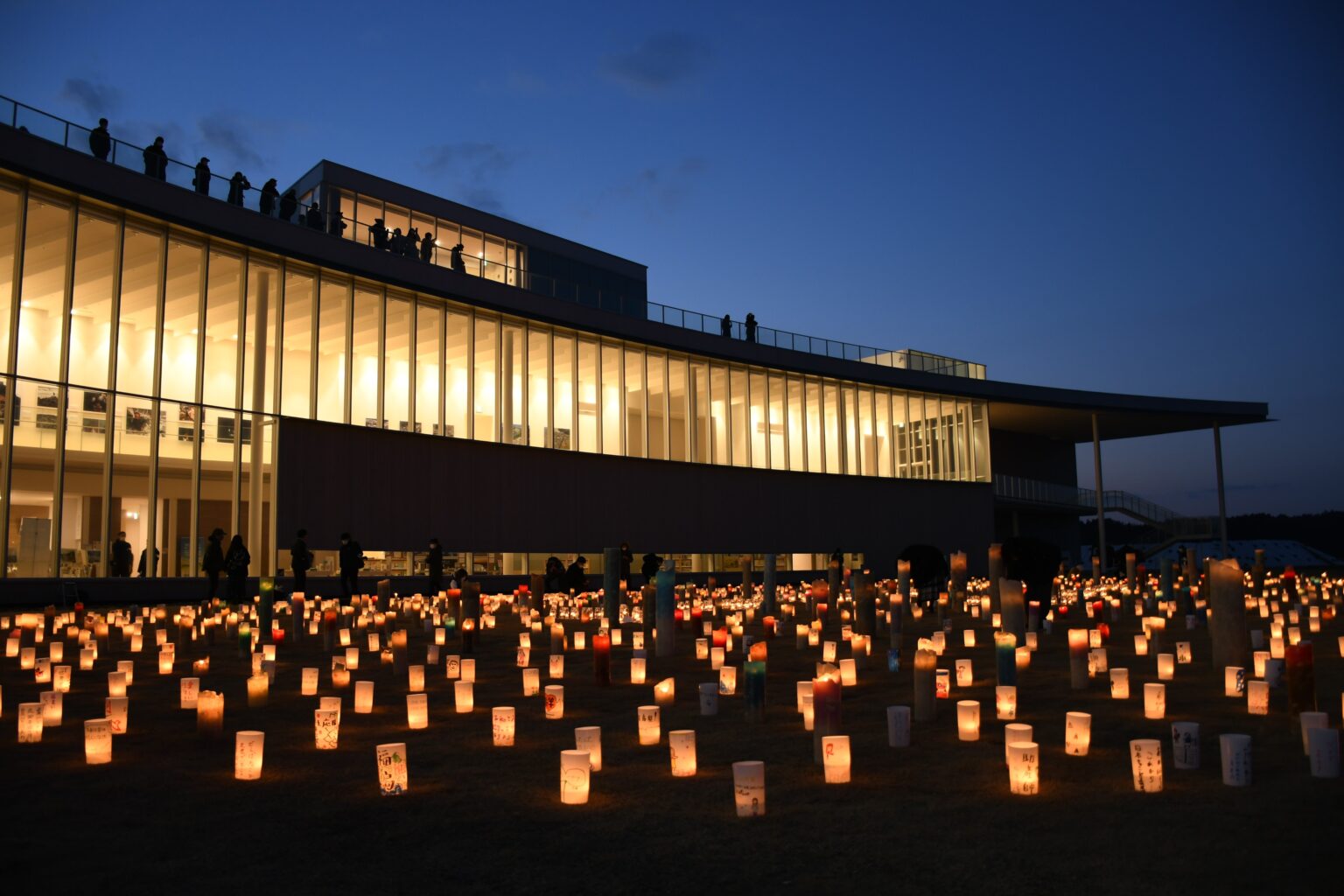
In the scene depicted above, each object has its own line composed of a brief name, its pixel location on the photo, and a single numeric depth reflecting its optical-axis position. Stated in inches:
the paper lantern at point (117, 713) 290.8
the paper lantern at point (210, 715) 278.7
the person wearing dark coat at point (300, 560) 817.5
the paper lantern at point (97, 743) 255.3
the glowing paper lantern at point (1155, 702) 301.4
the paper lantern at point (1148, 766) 215.3
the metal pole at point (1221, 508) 1855.8
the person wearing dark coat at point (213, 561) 810.2
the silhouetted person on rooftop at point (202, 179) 974.4
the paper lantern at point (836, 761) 229.1
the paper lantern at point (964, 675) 370.6
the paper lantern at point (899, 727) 266.6
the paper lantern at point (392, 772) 223.3
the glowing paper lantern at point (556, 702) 320.5
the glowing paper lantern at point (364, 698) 334.3
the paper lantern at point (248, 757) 239.1
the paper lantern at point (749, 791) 201.8
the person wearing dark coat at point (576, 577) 995.3
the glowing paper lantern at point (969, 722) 275.6
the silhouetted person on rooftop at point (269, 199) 1037.2
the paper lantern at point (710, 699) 319.9
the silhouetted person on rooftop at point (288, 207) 1059.9
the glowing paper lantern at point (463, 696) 331.9
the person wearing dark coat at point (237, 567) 749.9
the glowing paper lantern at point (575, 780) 213.9
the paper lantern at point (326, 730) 275.6
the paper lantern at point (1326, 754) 222.7
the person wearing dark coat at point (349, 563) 829.2
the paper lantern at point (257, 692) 341.7
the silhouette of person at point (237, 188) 1007.6
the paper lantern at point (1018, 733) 225.9
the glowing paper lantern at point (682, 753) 237.9
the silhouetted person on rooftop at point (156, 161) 932.0
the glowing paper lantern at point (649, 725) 276.7
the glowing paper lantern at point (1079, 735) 252.1
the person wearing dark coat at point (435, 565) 877.2
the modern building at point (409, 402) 899.4
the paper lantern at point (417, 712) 304.2
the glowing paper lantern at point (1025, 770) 216.7
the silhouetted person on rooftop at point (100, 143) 889.5
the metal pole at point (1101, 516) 1865.2
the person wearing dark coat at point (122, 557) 902.4
